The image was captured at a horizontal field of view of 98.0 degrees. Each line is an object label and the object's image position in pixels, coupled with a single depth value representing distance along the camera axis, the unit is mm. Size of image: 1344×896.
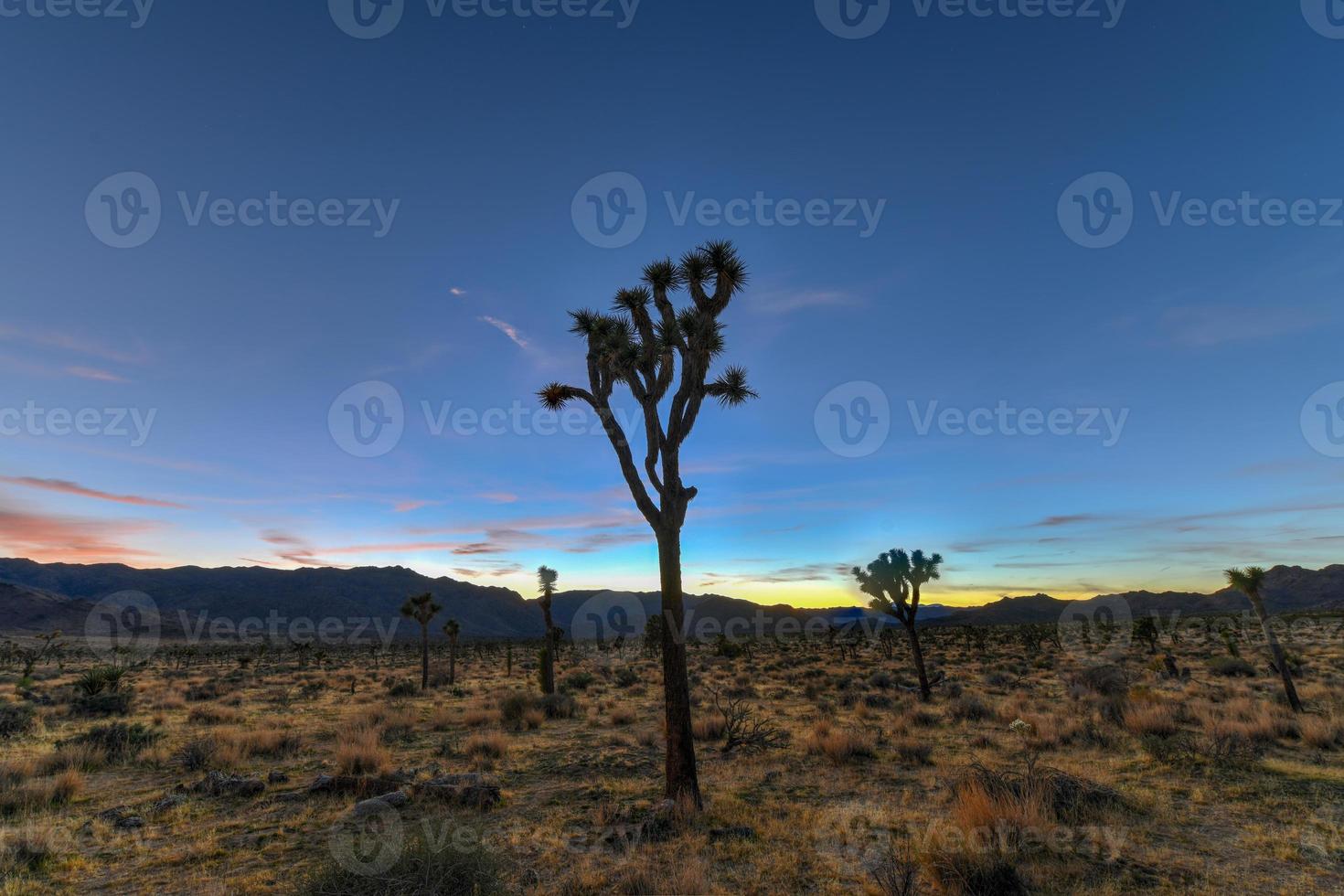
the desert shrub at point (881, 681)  26859
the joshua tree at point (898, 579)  25625
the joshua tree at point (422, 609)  37219
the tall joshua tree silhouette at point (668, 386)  10258
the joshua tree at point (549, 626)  26906
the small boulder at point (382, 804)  10180
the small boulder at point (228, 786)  11586
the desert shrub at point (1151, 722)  13898
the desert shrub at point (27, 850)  7996
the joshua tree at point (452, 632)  35625
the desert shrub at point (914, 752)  13117
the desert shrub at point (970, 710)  18281
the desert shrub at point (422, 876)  5969
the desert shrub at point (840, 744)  13459
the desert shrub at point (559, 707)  21359
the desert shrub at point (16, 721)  16766
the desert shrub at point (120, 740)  14500
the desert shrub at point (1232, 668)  26000
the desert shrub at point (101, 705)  22031
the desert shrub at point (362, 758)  12711
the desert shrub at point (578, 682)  31009
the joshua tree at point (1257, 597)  16703
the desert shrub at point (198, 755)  13680
